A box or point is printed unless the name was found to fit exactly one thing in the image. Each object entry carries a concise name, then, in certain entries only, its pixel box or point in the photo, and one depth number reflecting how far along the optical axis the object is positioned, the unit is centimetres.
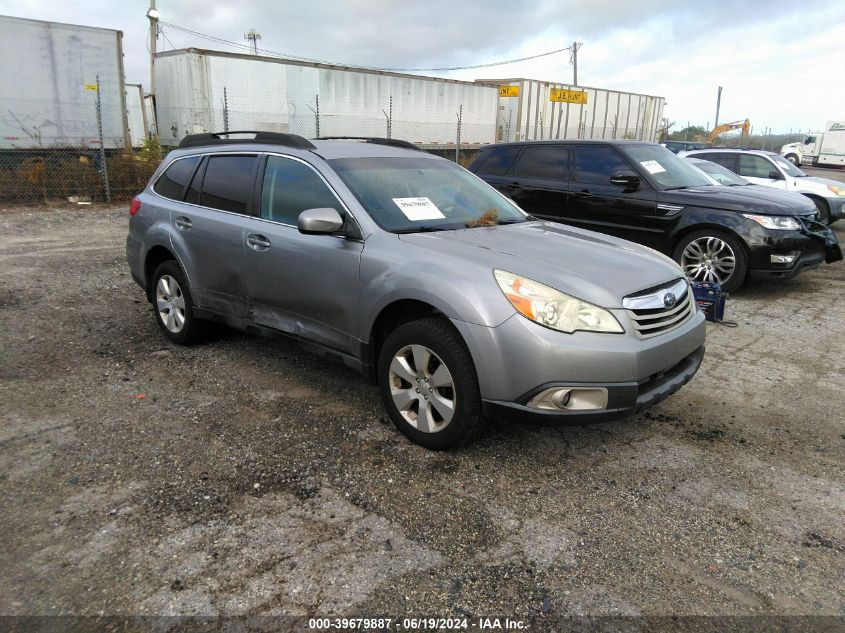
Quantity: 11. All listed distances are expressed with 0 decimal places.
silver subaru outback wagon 295
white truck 3359
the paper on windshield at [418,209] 376
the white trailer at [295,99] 1525
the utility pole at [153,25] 2106
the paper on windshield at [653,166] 729
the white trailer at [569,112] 2514
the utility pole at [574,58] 4341
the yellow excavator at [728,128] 3364
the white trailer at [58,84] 1316
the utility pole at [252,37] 5851
